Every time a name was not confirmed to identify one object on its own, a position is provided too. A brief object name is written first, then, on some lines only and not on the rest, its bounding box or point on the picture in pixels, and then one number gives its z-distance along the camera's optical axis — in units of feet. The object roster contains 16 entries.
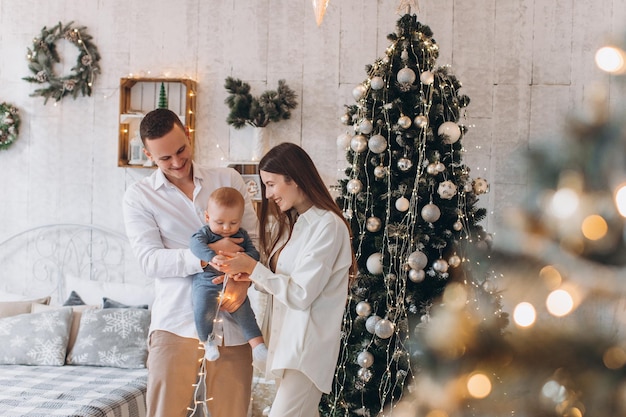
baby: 7.43
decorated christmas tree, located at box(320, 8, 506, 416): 10.42
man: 7.54
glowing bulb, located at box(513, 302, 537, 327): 1.97
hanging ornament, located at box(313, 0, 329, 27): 8.96
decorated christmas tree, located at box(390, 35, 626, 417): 1.75
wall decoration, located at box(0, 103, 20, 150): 15.23
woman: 7.27
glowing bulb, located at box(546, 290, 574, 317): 1.89
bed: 10.73
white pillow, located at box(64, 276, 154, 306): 13.82
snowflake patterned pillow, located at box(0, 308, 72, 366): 12.51
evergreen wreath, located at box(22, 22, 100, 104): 14.98
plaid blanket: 10.02
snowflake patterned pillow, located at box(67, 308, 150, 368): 12.48
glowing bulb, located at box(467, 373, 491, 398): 2.11
